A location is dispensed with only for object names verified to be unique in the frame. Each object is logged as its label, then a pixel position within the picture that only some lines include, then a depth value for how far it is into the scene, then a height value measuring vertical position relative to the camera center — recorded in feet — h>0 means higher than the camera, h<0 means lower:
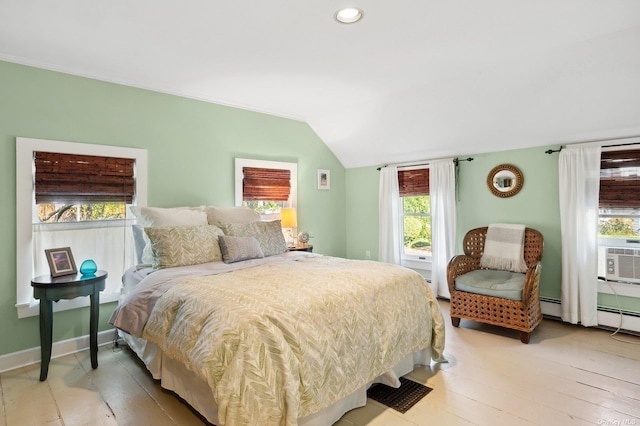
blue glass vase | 9.29 -1.33
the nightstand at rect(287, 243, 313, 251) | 14.37 -1.31
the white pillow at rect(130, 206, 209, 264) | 10.32 -0.01
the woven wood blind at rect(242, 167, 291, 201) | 14.53 +1.42
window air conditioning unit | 10.95 -1.64
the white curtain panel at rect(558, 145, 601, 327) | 11.35 -0.55
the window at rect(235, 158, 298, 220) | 14.37 +1.36
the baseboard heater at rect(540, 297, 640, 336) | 10.90 -3.44
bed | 5.31 -2.09
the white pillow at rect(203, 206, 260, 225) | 11.58 +0.07
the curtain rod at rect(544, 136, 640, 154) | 10.84 +2.21
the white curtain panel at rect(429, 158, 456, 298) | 14.85 -0.14
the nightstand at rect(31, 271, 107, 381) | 8.50 -1.88
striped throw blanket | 12.34 -1.23
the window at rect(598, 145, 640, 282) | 10.94 +0.20
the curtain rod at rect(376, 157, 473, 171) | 14.80 +2.41
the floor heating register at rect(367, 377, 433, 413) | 7.40 -4.01
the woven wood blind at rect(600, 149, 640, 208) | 10.88 +1.11
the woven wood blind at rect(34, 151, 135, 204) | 9.89 +1.21
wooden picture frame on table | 9.11 -1.15
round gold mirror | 13.23 +1.33
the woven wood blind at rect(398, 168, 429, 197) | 16.08 +1.58
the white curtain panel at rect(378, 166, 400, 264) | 17.11 +0.02
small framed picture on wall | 17.71 +1.93
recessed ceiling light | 7.45 +4.42
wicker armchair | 10.58 -2.74
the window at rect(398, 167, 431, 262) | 16.30 +0.11
